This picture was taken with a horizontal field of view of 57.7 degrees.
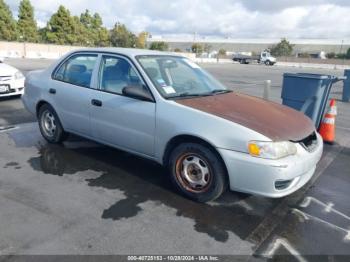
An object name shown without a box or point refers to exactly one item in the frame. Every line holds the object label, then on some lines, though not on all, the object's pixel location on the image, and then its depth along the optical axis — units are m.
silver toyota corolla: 3.07
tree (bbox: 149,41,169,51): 71.26
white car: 8.12
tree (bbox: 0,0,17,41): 45.56
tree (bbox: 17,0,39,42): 48.69
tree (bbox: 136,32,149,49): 74.88
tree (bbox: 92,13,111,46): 64.11
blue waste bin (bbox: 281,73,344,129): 5.78
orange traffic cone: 5.89
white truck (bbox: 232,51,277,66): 55.82
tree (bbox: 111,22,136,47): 67.19
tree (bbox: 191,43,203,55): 84.31
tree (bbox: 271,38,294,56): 82.06
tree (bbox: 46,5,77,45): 52.14
